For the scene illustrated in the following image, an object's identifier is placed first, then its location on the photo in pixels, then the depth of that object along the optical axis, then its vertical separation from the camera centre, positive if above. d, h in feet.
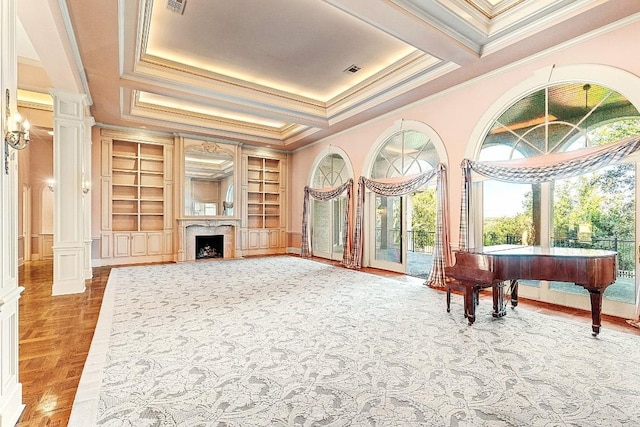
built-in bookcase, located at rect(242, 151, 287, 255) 31.48 +1.05
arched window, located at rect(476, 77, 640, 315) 12.39 +1.08
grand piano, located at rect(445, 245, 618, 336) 10.06 -1.84
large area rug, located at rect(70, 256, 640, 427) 6.47 -3.99
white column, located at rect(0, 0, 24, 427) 6.05 -0.72
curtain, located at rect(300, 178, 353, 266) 25.18 +0.24
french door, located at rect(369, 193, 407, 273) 21.88 -1.41
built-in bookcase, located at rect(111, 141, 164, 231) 26.40 +2.26
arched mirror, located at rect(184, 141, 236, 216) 28.12 +3.17
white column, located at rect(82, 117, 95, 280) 19.16 +1.08
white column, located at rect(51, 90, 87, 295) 16.14 +1.09
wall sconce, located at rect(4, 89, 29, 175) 6.32 +1.68
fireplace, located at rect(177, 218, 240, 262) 27.32 -1.78
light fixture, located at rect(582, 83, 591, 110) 13.19 +4.89
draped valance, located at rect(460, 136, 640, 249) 11.88 +2.06
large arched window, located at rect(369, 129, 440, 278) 20.44 +0.64
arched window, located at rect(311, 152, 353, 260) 27.84 +0.27
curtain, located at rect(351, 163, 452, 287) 17.75 +1.11
